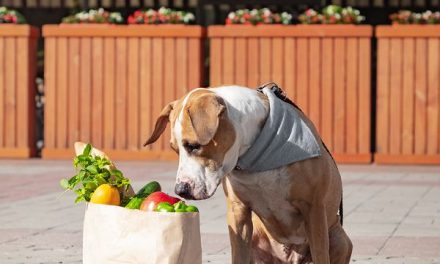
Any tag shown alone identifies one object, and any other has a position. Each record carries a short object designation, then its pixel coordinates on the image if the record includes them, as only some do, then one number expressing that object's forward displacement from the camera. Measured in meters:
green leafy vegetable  7.83
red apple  7.57
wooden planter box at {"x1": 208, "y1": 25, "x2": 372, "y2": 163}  23.84
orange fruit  7.65
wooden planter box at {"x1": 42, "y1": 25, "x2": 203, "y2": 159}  24.26
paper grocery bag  7.43
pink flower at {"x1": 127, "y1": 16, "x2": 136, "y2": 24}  24.53
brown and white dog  7.39
